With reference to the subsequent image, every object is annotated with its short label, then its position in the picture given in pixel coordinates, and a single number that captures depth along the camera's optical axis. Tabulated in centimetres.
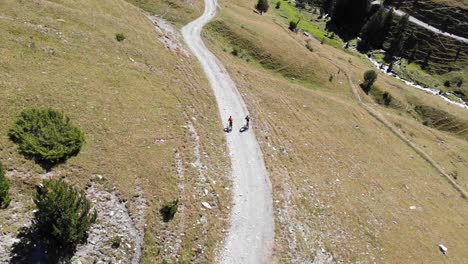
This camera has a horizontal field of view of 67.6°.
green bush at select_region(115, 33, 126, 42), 4460
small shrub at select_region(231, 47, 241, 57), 6520
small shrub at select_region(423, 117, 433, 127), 7822
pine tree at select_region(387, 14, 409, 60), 13062
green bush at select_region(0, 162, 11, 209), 1964
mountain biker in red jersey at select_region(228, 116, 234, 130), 3959
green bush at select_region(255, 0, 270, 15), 10431
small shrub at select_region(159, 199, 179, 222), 2486
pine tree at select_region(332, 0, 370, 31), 14312
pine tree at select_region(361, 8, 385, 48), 13425
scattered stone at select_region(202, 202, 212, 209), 2808
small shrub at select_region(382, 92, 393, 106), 7675
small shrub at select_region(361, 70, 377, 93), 7638
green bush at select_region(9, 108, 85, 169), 2330
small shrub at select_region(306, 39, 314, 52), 8391
